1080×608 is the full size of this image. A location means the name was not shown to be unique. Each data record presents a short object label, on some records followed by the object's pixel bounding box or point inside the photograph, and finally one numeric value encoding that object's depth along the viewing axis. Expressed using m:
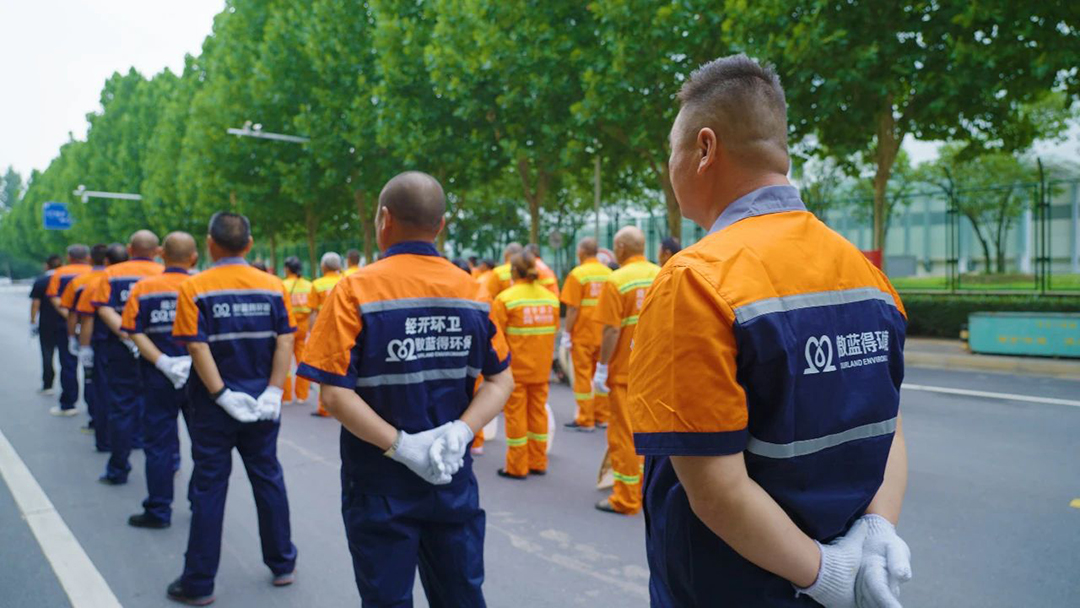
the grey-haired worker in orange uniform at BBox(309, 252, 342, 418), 9.70
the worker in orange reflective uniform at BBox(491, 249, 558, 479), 6.48
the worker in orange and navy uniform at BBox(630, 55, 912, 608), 1.43
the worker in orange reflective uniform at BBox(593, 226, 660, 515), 5.45
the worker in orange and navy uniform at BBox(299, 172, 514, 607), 2.66
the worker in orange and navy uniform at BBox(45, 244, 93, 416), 9.48
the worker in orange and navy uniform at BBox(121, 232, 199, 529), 5.25
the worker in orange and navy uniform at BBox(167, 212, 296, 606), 4.02
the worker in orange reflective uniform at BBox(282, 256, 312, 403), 10.31
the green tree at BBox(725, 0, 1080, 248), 12.54
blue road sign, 51.03
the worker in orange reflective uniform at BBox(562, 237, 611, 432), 7.40
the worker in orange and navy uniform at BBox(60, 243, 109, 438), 7.76
